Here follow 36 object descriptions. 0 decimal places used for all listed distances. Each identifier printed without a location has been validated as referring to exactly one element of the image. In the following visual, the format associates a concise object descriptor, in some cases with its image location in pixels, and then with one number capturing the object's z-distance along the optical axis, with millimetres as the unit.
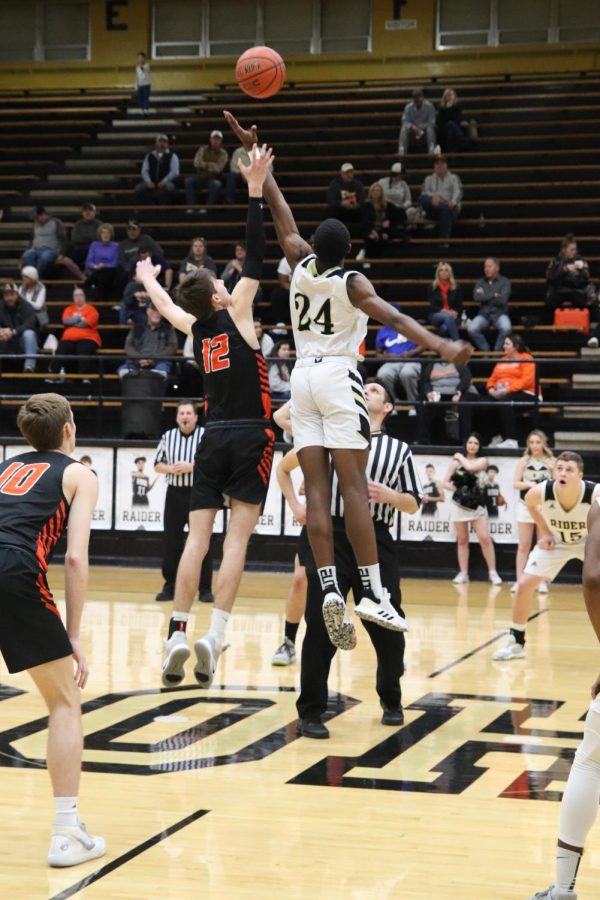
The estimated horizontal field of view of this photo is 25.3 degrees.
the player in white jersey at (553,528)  8992
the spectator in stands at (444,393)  14344
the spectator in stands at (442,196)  18641
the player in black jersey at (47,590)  4730
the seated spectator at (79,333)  16781
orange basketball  7340
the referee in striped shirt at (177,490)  12453
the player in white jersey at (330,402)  6457
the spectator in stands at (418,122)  20016
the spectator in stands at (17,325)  16734
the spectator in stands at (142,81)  22734
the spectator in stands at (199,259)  16703
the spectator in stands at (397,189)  18734
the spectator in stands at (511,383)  14258
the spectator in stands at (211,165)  20062
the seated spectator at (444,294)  15945
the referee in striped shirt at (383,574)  7035
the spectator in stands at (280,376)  14820
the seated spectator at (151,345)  15625
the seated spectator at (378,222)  18375
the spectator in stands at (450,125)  20047
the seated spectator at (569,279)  16141
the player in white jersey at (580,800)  4133
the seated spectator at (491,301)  16031
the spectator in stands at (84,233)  19359
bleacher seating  17922
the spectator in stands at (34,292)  17672
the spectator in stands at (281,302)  16656
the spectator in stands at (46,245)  19328
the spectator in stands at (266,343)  15516
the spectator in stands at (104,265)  18438
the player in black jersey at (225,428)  7055
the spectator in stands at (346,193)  18453
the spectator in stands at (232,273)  16516
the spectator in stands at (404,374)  14727
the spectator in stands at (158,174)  20656
